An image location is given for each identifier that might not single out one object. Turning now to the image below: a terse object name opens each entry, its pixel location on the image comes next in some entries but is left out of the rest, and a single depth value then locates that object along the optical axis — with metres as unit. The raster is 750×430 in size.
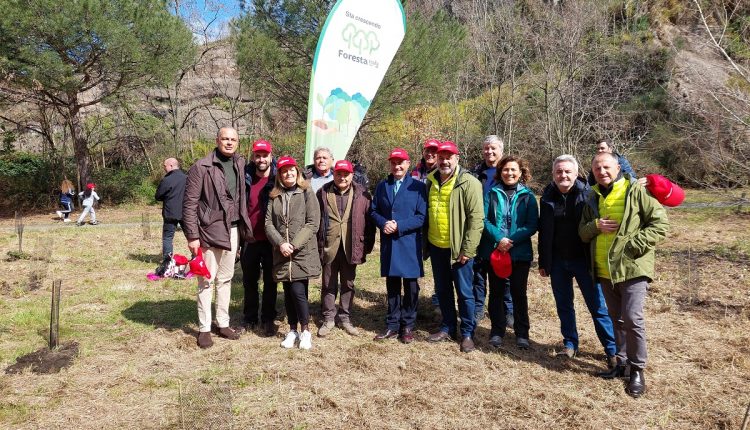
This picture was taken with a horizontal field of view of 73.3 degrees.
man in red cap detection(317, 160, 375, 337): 4.63
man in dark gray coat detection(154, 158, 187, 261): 7.07
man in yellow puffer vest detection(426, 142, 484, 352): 4.23
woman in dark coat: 4.26
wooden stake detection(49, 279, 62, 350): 4.16
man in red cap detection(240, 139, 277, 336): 4.55
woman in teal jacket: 4.29
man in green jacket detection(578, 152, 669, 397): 3.44
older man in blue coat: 4.41
